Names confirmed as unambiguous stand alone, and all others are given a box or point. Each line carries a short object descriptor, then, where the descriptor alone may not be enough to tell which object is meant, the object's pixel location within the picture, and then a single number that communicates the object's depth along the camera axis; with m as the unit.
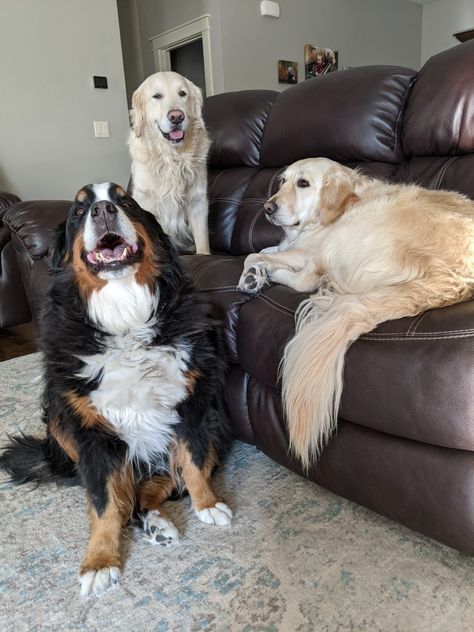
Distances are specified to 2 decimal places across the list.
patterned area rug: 1.06
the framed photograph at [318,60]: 5.66
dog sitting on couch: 2.37
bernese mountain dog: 1.26
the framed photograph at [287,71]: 5.41
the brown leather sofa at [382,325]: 1.06
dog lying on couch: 1.19
